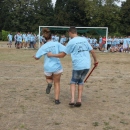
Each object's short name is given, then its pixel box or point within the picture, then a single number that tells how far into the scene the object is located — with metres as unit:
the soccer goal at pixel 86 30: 31.58
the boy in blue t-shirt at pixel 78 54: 6.58
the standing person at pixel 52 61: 6.84
